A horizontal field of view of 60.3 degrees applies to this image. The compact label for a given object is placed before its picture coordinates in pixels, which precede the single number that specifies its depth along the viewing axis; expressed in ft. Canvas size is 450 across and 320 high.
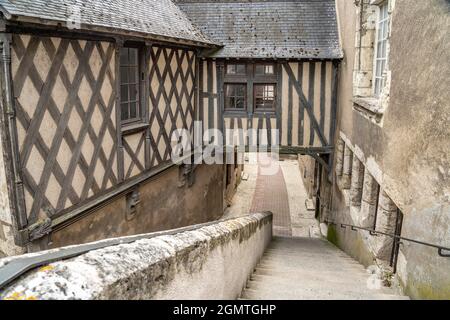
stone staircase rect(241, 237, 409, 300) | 9.20
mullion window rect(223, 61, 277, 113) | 27.43
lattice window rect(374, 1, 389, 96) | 18.04
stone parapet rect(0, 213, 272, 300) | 3.91
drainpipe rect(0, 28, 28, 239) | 11.50
